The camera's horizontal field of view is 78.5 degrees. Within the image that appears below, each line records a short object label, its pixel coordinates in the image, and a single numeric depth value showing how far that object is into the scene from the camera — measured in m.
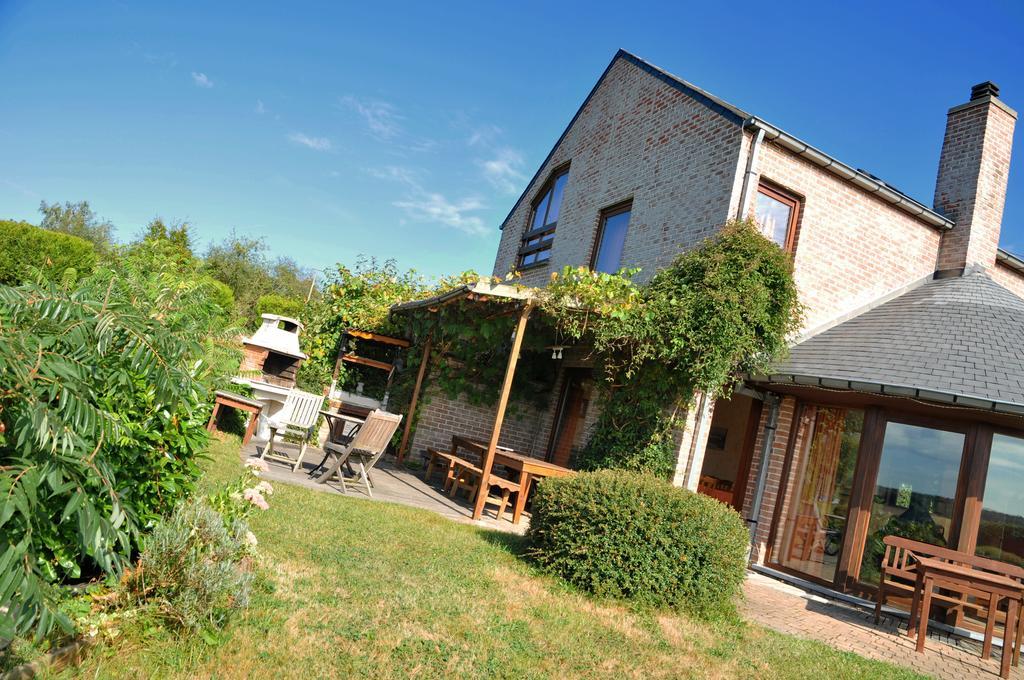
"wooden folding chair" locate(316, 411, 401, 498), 7.48
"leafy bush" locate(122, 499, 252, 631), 3.04
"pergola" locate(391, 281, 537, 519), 7.57
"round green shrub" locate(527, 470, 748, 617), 5.09
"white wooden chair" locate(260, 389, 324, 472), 10.98
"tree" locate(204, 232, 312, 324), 31.97
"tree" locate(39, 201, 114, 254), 34.53
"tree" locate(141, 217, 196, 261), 26.14
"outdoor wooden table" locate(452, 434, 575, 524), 8.03
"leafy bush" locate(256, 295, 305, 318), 23.50
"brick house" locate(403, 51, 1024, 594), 7.05
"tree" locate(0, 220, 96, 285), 16.83
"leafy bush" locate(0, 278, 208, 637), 1.58
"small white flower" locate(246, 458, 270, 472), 4.52
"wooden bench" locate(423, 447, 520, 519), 7.99
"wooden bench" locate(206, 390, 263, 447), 9.24
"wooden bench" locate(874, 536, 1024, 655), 6.26
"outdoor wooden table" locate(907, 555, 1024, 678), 5.36
